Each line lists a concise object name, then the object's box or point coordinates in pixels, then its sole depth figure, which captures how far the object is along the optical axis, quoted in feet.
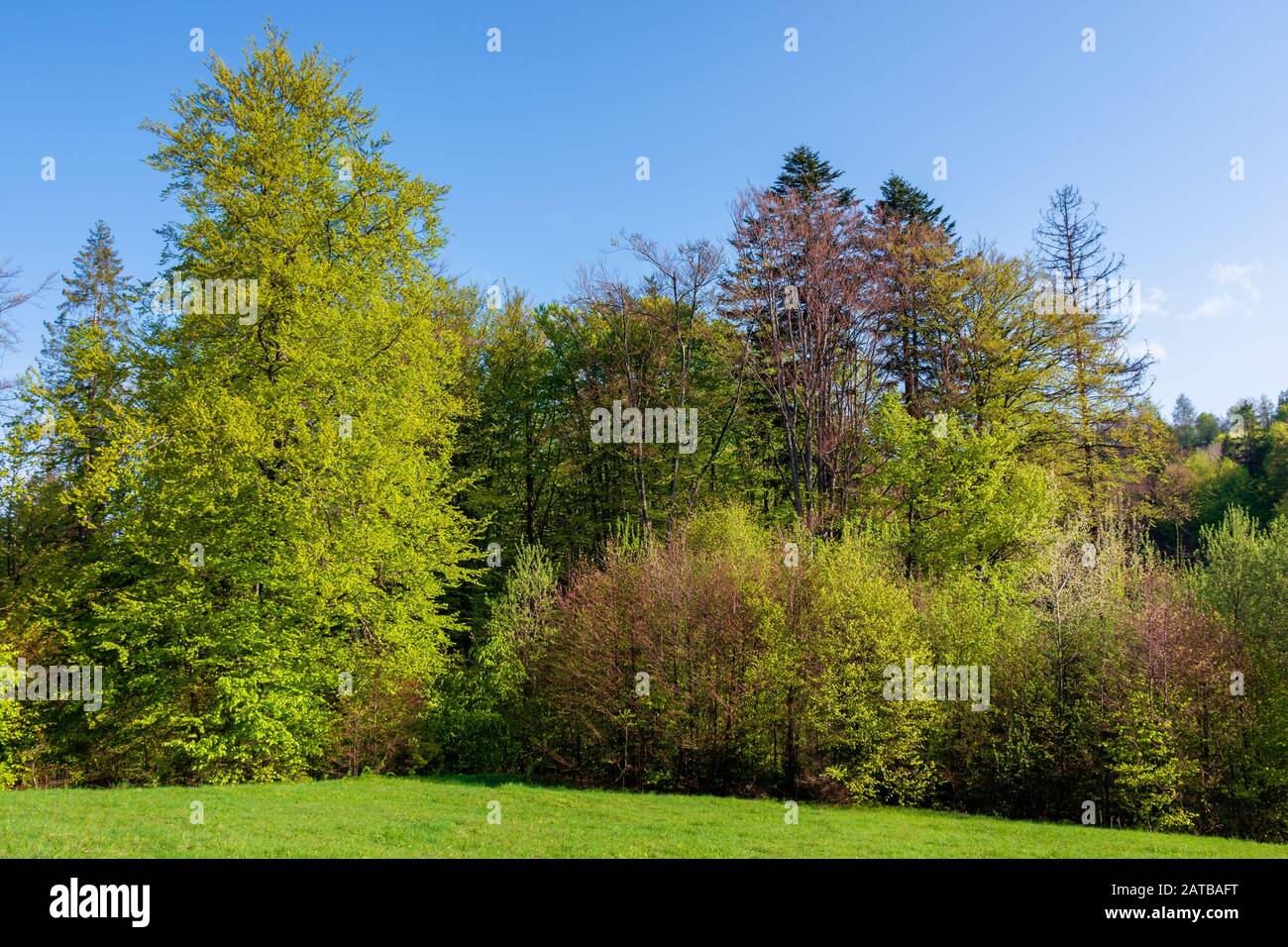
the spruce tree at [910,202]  122.62
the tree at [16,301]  62.96
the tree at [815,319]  94.58
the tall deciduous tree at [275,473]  59.98
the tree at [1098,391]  101.76
